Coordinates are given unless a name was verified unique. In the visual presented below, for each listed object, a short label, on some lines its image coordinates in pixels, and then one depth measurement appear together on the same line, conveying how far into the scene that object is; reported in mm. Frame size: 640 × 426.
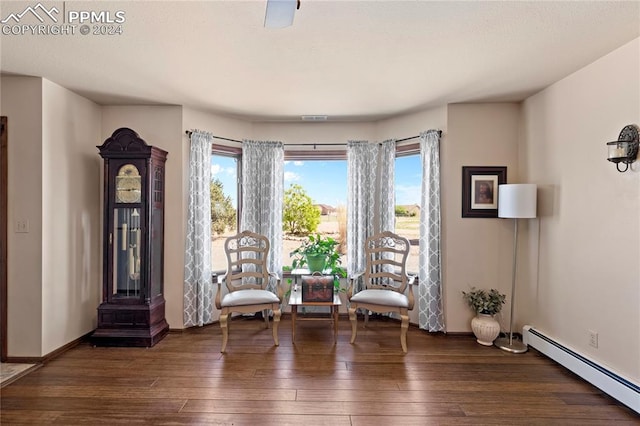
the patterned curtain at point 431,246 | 3705
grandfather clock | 3307
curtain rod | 3805
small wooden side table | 3408
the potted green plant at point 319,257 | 3914
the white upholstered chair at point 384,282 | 3314
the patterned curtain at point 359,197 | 4195
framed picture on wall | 3619
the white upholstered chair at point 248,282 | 3285
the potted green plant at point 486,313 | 3346
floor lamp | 3127
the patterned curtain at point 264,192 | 4191
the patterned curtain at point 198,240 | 3781
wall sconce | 2291
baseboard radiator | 2281
